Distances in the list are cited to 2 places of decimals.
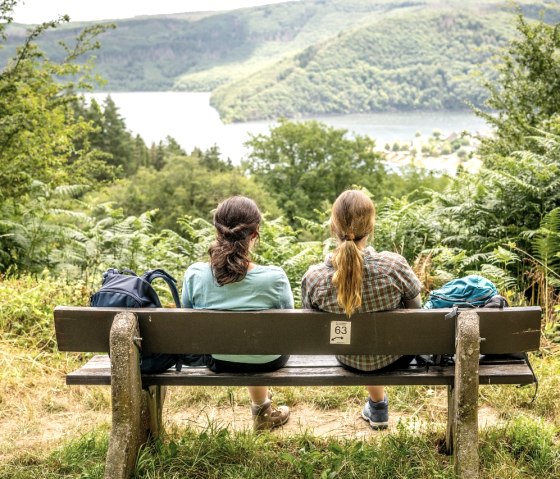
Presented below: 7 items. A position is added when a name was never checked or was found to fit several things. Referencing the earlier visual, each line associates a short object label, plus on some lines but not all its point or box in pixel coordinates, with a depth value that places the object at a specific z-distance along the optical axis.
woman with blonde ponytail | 2.94
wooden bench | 2.87
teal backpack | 3.04
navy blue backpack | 3.04
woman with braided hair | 3.10
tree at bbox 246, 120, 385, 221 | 43.81
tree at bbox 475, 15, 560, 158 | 13.77
